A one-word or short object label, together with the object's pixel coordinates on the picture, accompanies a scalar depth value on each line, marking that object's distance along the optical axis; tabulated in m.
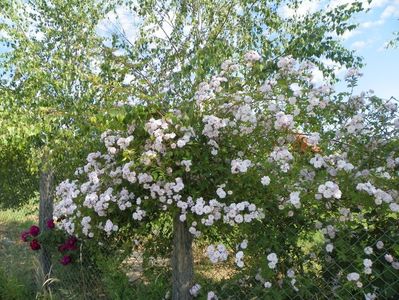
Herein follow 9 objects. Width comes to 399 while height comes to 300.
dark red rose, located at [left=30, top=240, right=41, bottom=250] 5.22
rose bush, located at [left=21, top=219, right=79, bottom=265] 4.76
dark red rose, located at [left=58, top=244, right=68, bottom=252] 4.79
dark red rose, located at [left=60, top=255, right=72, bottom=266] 4.70
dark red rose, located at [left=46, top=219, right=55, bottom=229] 5.21
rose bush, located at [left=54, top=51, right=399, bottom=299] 2.66
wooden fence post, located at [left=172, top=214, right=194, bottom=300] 3.39
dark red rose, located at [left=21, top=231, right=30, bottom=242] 5.32
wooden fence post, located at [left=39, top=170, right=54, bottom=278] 5.39
